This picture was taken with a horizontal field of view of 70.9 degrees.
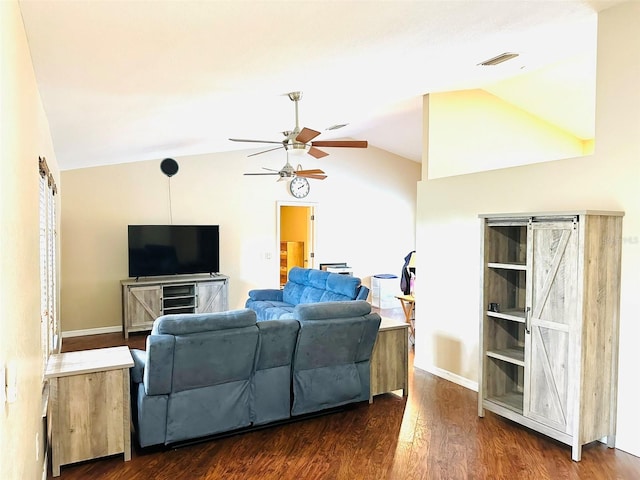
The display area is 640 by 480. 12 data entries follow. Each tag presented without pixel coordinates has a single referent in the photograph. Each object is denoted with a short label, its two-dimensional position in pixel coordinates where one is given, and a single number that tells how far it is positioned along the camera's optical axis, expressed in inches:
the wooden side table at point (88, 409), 113.2
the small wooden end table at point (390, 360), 162.1
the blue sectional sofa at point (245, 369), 120.9
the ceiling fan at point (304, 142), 159.0
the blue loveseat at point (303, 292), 206.2
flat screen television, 263.6
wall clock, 323.0
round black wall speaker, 279.1
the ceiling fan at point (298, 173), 215.3
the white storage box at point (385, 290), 340.5
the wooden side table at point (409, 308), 255.3
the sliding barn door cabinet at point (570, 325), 121.1
